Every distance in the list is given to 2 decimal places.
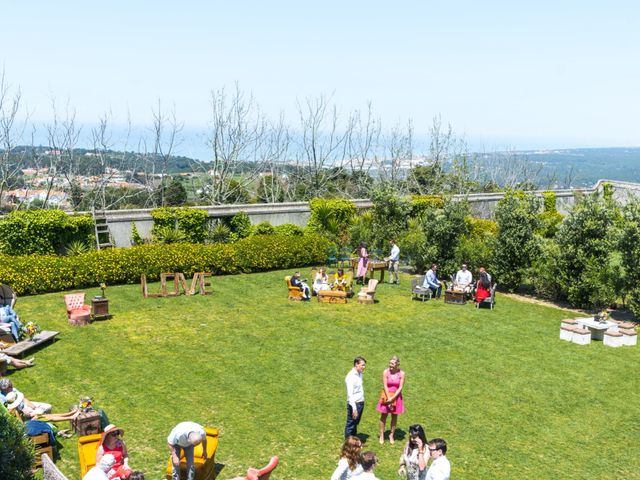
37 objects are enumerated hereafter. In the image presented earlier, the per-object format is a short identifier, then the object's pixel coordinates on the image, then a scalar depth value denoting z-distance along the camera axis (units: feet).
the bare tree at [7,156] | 113.91
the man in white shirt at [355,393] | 33.40
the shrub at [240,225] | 86.12
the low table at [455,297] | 65.98
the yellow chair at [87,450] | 30.19
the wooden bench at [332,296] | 64.39
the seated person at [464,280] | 67.51
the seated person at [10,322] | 47.73
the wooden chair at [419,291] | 67.10
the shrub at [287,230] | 86.99
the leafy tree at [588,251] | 64.54
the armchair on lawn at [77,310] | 53.67
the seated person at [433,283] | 67.99
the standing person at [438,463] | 24.91
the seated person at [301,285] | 64.64
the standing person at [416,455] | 27.68
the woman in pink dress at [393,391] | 34.81
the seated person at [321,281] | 66.13
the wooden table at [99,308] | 55.16
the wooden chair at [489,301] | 64.64
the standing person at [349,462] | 25.62
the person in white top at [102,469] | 25.84
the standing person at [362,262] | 72.64
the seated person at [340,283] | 66.08
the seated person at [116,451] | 28.71
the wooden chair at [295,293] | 65.01
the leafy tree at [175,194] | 148.11
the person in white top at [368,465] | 24.12
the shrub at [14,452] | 24.48
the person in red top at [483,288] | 65.05
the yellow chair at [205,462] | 28.99
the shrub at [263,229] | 86.33
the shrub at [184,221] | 81.10
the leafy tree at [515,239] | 71.56
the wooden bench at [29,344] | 44.73
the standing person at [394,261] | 73.67
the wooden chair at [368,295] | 64.95
